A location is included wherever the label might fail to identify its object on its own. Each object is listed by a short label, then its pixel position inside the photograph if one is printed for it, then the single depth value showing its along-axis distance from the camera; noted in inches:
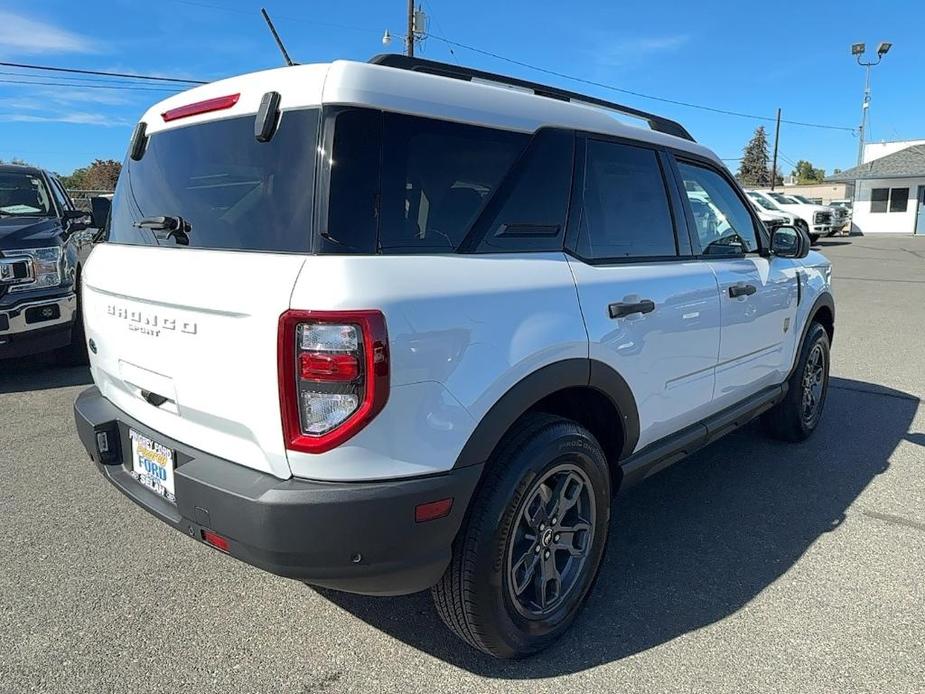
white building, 1305.4
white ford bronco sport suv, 75.4
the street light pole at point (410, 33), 872.9
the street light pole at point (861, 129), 1350.9
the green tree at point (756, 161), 2856.8
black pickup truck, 224.8
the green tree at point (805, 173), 3595.0
